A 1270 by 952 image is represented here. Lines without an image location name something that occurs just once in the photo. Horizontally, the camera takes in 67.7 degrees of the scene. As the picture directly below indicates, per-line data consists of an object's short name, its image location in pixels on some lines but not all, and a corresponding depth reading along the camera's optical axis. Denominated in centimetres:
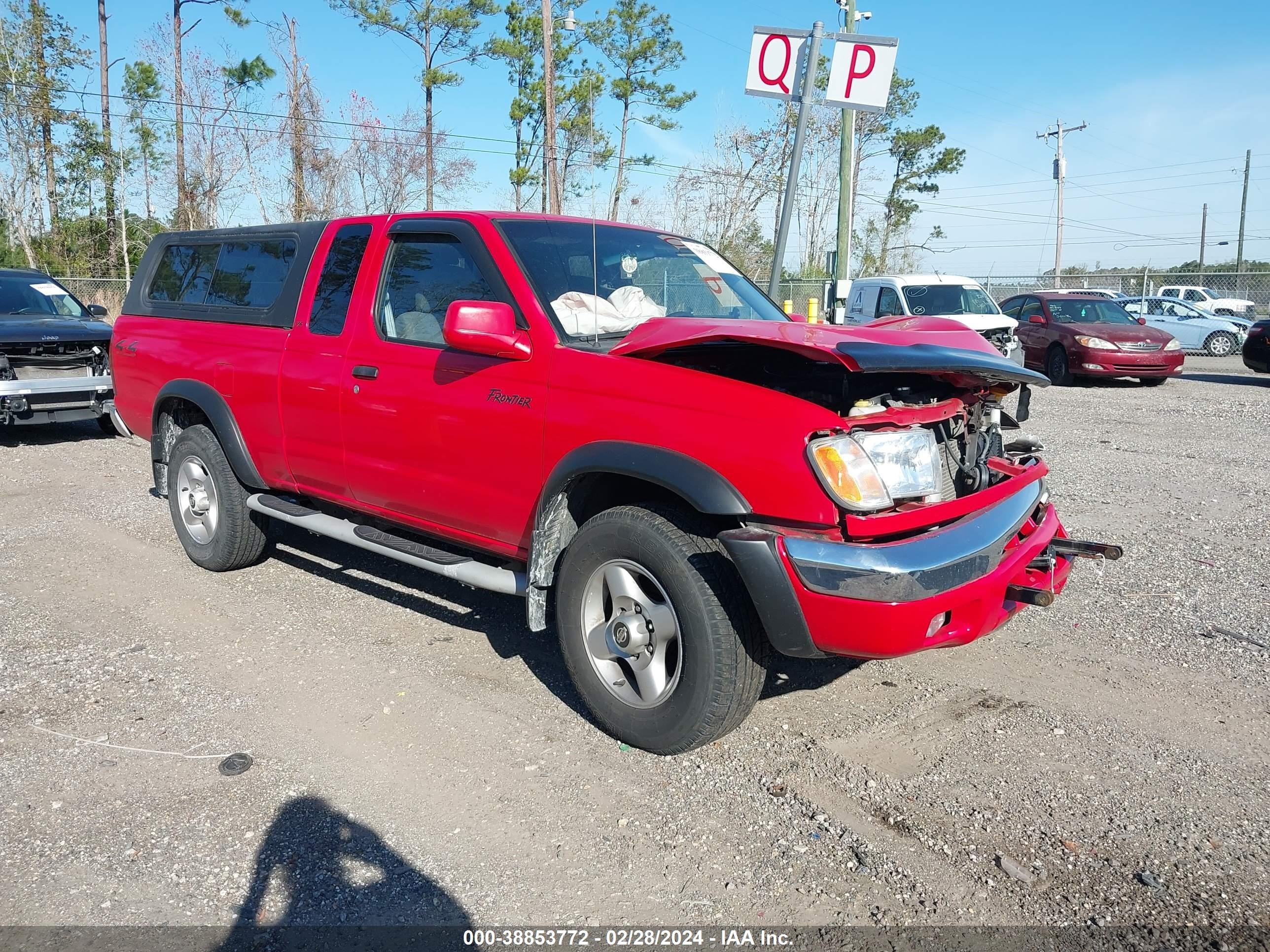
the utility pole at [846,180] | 1788
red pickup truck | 300
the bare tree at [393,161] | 3416
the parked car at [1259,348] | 1602
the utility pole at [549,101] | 2577
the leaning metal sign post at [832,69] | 686
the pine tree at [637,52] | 3547
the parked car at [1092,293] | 1854
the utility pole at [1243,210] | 5572
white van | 1466
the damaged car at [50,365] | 942
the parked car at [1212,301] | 2784
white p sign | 696
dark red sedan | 1538
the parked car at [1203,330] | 2223
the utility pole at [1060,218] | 4728
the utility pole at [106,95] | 3366
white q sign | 688
